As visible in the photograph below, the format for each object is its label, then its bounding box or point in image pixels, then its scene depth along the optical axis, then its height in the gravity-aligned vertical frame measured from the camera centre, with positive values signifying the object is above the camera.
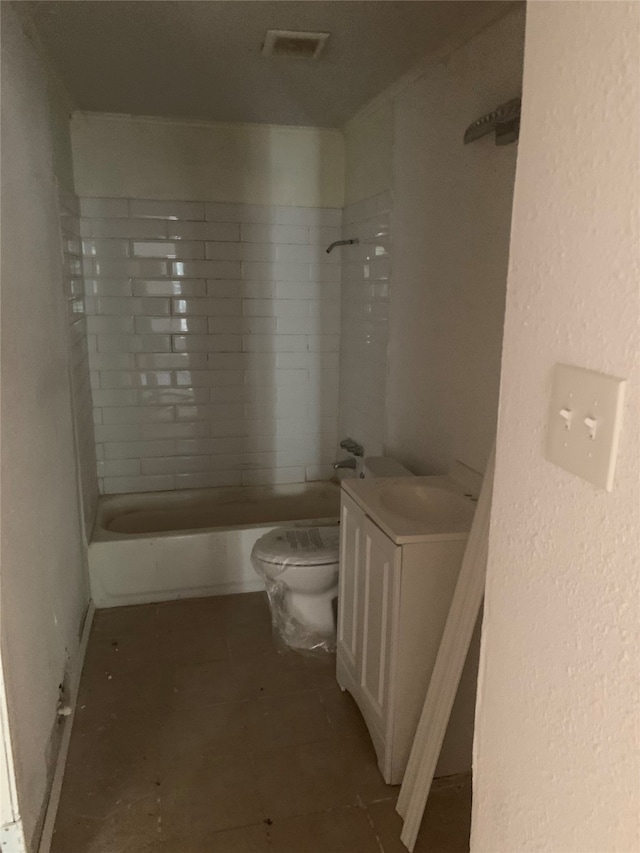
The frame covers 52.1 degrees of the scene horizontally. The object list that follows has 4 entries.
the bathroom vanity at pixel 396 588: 1.72 -0.83
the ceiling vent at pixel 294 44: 2.07 +0.76
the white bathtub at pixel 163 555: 2.78 -1.18
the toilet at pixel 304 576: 2.37 -1.05
